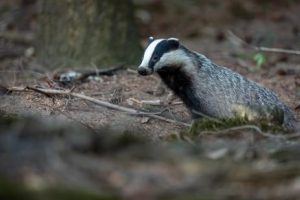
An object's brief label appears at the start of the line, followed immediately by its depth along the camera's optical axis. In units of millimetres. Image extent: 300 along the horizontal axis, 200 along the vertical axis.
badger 13750
